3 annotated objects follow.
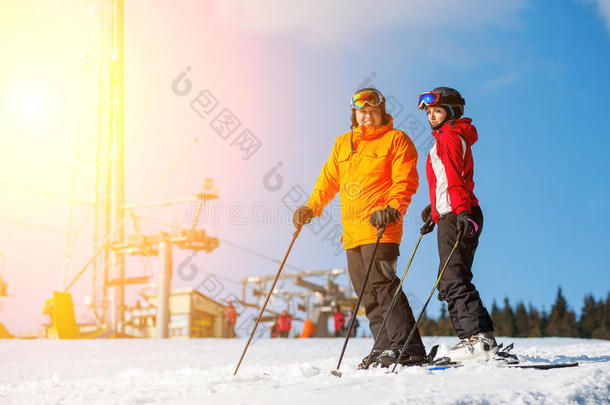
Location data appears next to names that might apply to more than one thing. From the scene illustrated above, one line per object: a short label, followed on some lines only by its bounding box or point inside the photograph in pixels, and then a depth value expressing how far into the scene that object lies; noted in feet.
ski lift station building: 98.73
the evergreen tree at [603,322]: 225.76
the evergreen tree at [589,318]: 237.66
